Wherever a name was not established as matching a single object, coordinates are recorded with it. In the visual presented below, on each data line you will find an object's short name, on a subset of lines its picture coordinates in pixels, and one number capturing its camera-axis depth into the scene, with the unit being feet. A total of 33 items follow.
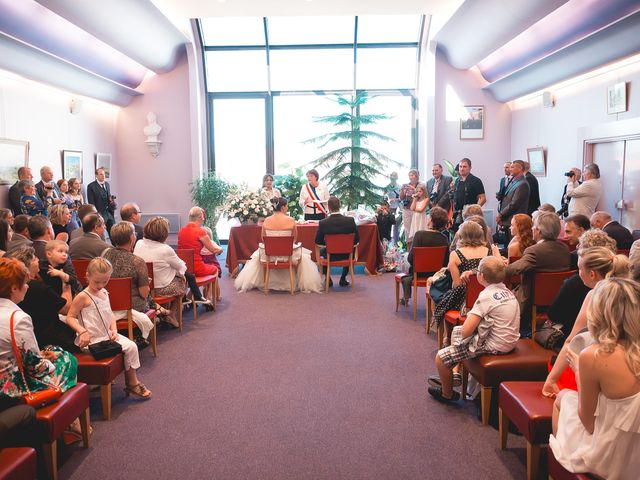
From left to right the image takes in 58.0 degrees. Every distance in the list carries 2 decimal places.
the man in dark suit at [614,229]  17.54
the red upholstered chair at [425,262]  20.08
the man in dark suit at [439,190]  29.89
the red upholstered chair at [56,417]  9.30
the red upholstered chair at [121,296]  14.26
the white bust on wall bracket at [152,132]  40.63
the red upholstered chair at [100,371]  11.87
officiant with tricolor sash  32.04
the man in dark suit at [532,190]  26.71
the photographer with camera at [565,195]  27.50
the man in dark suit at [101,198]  33.65
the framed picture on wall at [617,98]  25.08
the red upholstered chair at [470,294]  14.34
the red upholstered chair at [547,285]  13.94
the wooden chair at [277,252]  24.79
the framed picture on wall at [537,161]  33.88
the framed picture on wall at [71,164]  32.17
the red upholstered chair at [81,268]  16.31
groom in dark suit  25.63
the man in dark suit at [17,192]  25.70
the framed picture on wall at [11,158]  26.00
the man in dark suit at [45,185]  27.20
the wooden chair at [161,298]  17.32
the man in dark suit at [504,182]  27.09
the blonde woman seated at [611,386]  7.00
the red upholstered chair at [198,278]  20.48
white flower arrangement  29.14
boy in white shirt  11.60
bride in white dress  25.79
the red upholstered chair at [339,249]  25.16
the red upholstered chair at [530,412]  9.06
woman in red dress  22.15
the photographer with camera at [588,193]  24.91
